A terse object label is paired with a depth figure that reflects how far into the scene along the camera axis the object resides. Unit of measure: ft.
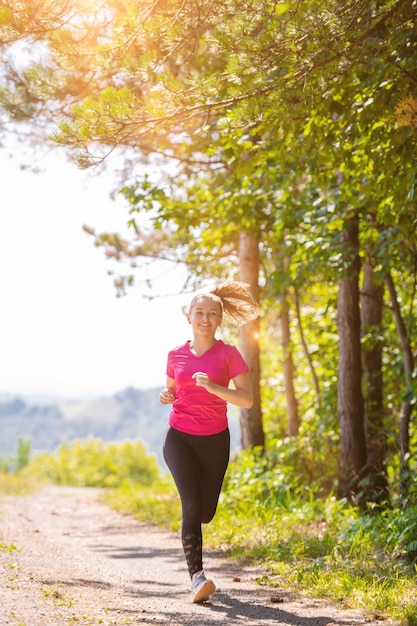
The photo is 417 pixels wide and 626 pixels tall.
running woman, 31.37
